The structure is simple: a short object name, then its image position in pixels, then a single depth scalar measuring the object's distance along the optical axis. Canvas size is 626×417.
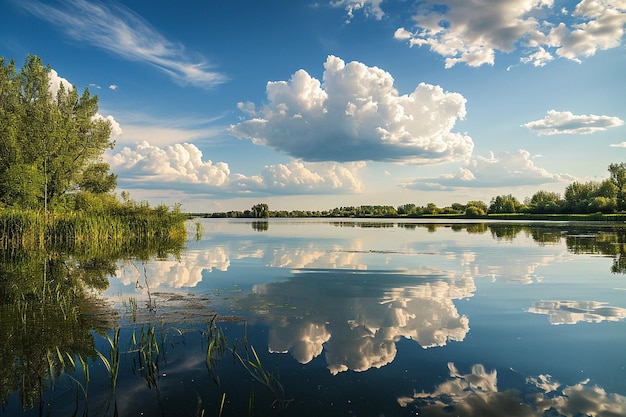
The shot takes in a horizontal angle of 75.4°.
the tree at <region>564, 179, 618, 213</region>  89.44
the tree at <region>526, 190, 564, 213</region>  104.81
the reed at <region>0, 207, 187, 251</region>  26.89
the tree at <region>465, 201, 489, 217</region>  126.47
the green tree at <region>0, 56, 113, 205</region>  37.19
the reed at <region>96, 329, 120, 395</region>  5.85
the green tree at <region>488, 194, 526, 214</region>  120.81
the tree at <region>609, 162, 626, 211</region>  90.19
